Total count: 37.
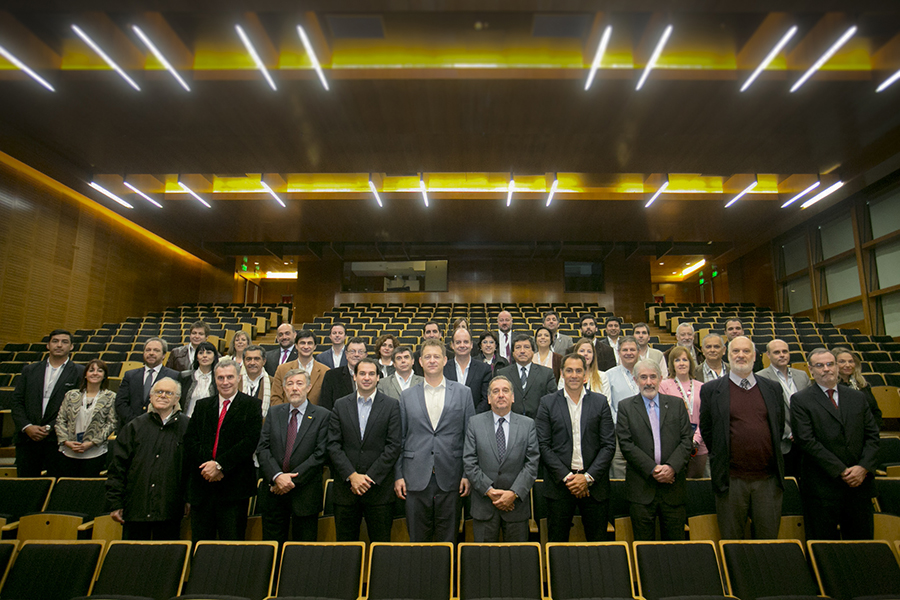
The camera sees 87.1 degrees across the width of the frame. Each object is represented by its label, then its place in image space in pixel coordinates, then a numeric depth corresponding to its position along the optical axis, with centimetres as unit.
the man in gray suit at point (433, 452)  238
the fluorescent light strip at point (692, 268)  1334
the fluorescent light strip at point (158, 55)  395
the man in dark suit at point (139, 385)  328
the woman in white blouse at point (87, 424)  309
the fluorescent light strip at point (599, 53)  382
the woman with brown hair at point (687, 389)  273
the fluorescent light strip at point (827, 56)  388
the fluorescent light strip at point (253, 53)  391
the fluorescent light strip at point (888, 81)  450
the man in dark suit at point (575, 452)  236
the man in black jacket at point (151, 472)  226
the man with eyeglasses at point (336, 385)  307
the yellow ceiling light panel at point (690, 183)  741
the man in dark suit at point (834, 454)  230
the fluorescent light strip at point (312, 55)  391
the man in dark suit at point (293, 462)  237
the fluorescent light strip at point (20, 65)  411
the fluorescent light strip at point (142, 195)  716
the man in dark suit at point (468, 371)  317
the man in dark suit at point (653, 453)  230
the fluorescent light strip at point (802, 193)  709
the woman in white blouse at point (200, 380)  307
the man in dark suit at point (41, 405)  324
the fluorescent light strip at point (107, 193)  707
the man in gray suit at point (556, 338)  407
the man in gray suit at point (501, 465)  228
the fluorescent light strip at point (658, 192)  705
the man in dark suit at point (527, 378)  298
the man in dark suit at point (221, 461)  236
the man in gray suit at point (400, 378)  283
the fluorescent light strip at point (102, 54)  390
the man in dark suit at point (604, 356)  406
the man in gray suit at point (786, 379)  275
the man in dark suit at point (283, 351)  400
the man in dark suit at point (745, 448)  228
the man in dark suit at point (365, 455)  239
